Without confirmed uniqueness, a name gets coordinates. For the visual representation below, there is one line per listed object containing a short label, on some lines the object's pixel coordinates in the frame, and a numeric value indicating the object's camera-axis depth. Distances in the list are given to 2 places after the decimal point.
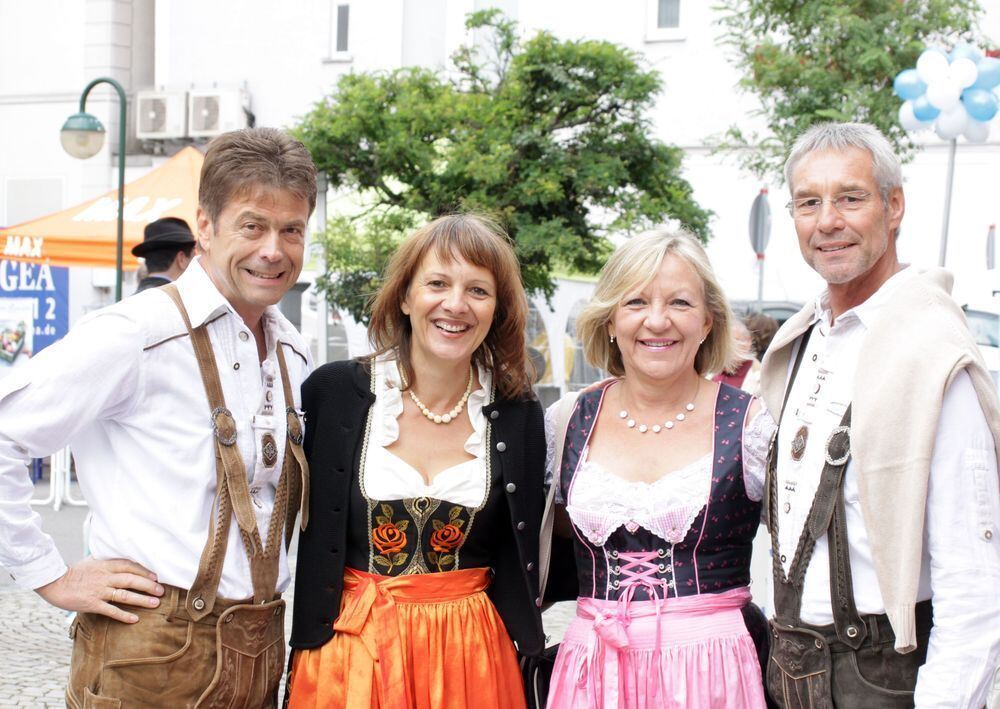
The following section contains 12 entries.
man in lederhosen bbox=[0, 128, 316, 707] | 2.18
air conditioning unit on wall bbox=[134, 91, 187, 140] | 14.92
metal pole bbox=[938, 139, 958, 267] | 7.15
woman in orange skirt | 2.52
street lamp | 7.73
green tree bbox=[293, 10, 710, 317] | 8.52
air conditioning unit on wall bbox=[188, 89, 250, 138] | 14.70
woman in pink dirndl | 2.57
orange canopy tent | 7.73
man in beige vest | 2.09
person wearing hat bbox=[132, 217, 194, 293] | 5.46
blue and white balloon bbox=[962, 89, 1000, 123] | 7.54
